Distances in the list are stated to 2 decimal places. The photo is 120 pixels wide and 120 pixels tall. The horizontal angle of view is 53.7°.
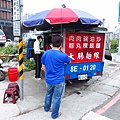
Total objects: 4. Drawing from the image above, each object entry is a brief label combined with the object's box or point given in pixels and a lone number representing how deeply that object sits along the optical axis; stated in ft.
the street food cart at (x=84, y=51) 10.87
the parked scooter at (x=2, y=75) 14.02
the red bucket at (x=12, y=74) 13.22
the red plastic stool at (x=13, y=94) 9.63
